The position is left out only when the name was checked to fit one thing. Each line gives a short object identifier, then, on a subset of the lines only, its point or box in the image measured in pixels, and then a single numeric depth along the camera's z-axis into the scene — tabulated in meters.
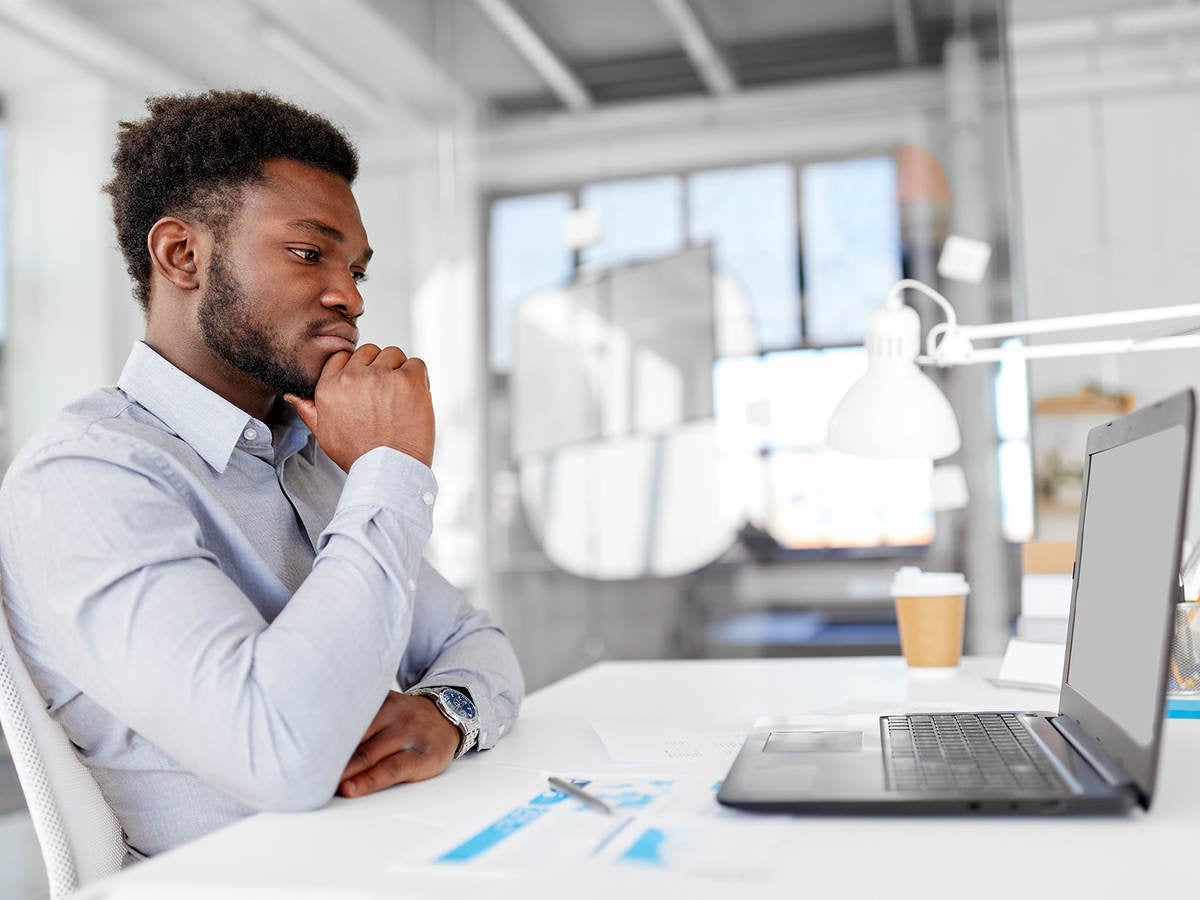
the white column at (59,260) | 2.61
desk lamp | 1.60
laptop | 0.81
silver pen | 0.90
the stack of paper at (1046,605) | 1.69
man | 0.96
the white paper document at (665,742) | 1.13
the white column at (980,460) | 3.11
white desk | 0.71
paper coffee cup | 1.79
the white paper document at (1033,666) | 1.56
